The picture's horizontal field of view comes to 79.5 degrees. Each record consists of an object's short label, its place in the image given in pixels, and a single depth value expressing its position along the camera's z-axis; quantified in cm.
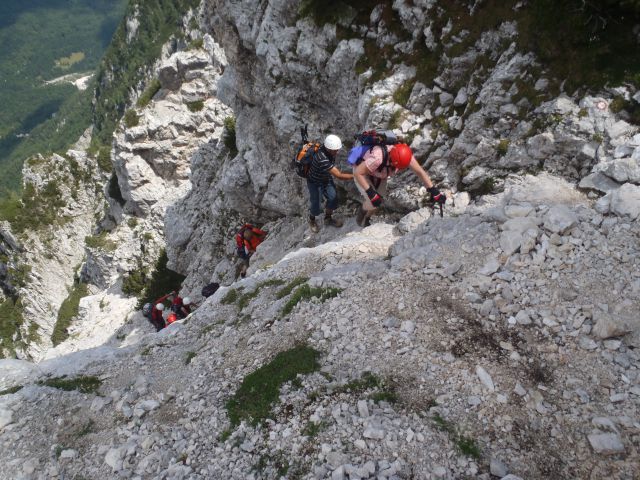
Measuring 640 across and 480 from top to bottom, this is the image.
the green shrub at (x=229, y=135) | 3180
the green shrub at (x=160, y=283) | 3797
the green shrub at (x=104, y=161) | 6669
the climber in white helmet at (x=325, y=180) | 1312
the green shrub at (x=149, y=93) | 4816
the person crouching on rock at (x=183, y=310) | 2164
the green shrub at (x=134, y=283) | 3994
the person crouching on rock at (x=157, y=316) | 2133
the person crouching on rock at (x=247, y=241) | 2250
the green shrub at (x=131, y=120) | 4512
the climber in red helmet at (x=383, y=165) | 1092
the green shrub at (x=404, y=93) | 1385
